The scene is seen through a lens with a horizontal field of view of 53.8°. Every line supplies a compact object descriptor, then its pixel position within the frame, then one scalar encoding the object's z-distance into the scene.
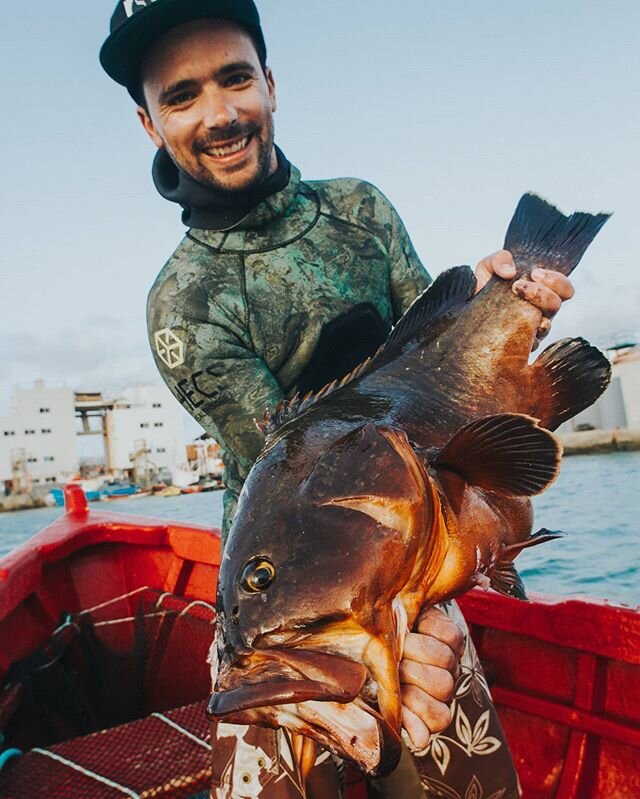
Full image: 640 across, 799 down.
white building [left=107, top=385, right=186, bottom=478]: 77.81
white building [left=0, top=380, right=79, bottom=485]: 73.69
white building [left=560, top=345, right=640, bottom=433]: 45.31
